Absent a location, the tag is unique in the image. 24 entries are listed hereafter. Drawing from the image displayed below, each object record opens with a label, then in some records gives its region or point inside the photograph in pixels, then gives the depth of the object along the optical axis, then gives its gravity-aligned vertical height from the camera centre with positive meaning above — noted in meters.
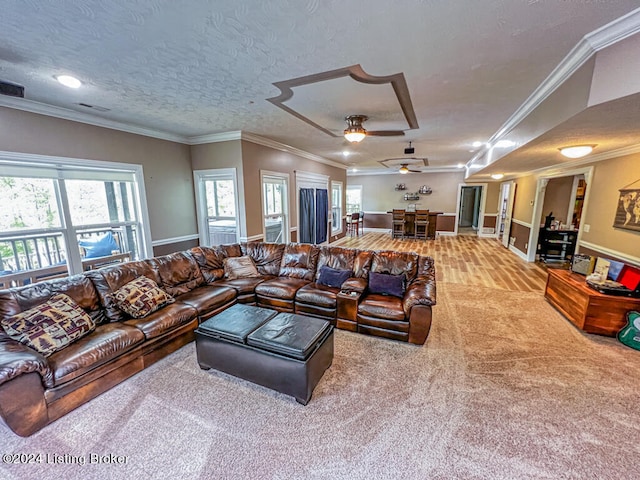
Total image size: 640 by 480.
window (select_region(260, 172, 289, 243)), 5.21 -0.16
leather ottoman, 2.02 -1.24
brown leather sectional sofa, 1.82 -1.17
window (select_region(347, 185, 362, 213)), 11.48 +0.02
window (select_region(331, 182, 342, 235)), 8.44 -0.32
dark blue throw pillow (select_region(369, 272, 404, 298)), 3.19 -1.06
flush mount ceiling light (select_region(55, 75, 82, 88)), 2.33 +1.08
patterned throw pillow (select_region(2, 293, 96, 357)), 1.99 -1.01
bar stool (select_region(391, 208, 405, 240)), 9.45 -0.89
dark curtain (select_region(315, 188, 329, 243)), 7.08 -0.42
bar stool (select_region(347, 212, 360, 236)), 9.80 -0.84
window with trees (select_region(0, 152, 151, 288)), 3.02 -0.23
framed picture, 3.41 -0.16
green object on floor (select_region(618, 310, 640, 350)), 2.73 -1.41
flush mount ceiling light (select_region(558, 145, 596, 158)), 3.11 +0.58
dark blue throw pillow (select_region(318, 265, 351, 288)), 3.48 -1.05
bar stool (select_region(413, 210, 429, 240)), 9.17 -0.95
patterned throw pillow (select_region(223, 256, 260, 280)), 3.84 -1.03
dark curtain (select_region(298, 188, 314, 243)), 6.37 -0.45
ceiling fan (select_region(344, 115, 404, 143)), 3.38 +0.92
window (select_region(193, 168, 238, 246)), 4.74 -0.15
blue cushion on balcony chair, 3.71 -0.69
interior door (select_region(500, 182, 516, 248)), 7.92 -0.27
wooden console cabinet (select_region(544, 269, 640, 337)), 2.89 -1.26
